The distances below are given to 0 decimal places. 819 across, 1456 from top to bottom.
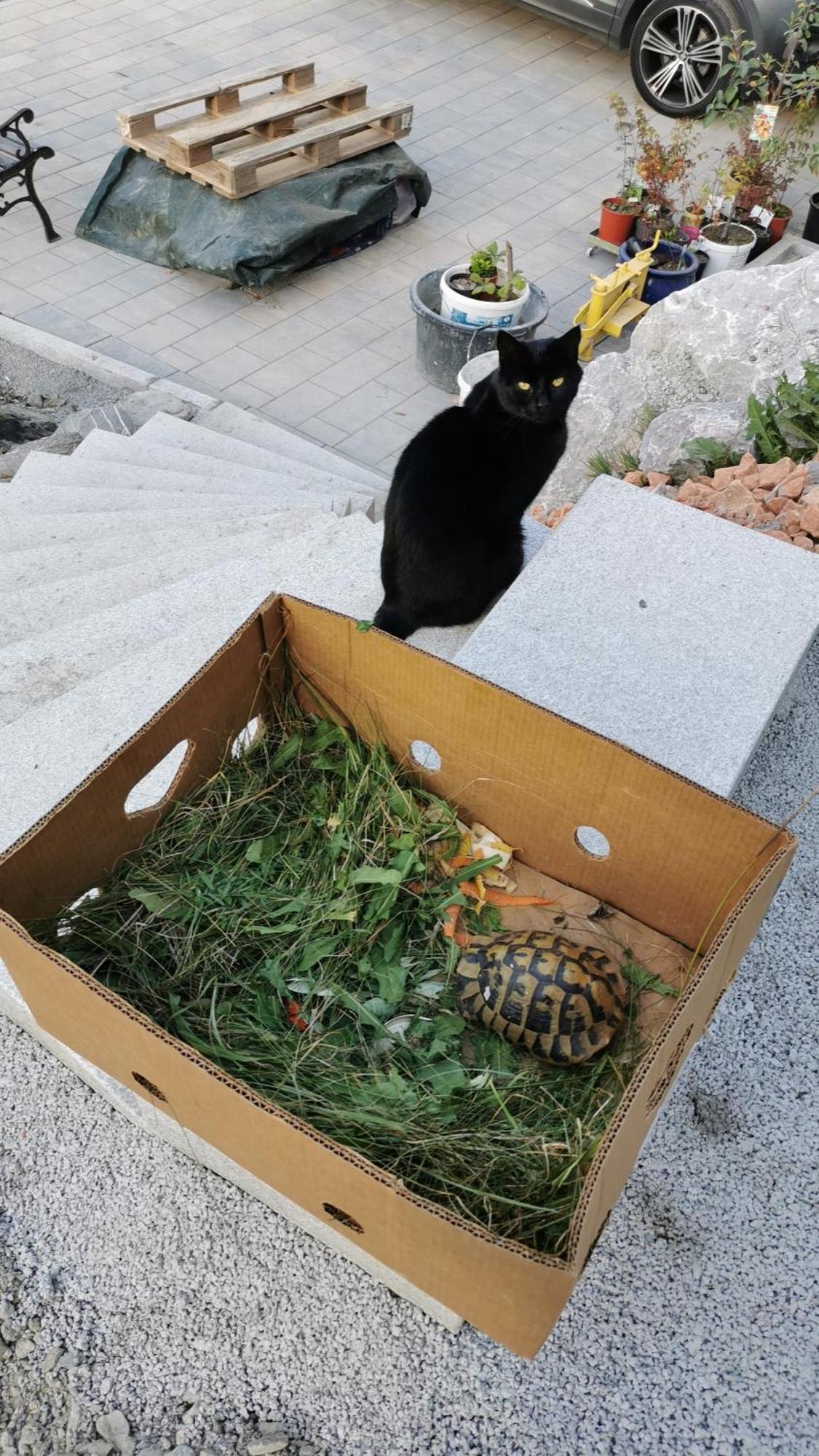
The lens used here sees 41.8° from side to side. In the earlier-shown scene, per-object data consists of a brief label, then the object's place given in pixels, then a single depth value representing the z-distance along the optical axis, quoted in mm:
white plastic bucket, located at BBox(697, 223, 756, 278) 6148
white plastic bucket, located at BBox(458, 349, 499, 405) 5121
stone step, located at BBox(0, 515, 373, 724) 2738
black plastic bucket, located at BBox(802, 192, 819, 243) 6431
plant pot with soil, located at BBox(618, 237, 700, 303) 6090
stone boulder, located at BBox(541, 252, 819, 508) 4402
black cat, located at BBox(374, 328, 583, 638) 2879
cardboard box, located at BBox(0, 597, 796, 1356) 1322
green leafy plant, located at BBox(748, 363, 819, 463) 3596
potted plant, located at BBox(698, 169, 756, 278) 6168
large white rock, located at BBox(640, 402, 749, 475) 3764
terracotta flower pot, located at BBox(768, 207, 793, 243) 6438
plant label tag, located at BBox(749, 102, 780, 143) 6168
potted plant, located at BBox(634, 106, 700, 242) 6109
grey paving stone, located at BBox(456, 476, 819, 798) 2268
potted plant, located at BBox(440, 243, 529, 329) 5344
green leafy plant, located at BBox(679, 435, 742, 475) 3619
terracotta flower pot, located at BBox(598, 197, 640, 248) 6234
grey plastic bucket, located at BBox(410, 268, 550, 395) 5430
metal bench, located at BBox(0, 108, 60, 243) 6164
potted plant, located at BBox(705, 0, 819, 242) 6059
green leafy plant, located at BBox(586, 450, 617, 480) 3904
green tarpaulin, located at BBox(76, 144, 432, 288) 6109
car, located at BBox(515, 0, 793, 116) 7180
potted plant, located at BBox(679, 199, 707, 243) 6195
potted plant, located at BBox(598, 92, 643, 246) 6238
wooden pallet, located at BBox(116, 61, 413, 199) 6156
